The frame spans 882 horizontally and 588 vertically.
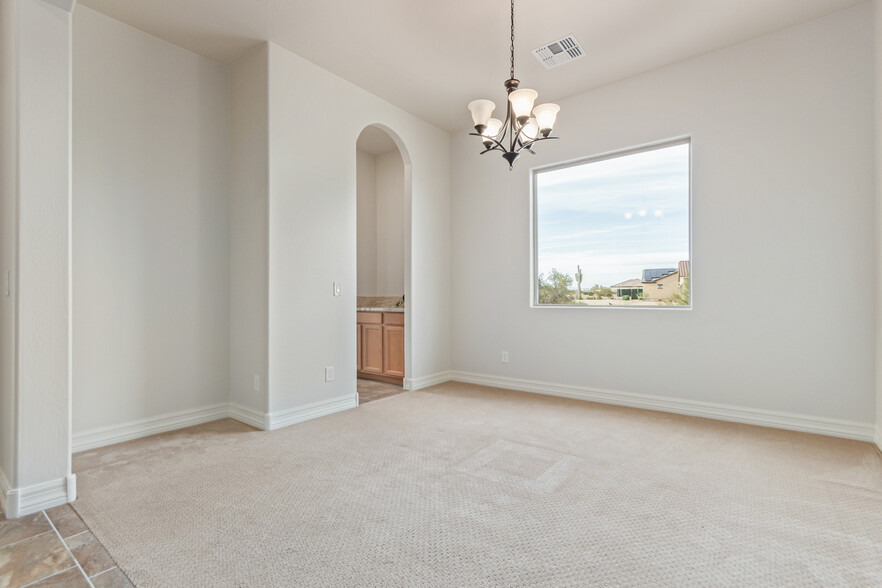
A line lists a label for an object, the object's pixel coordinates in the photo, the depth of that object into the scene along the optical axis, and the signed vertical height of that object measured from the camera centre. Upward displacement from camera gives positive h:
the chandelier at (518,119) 2.83 +1.18
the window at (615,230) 3.97 +0.62
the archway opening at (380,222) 6.49 +1.07
